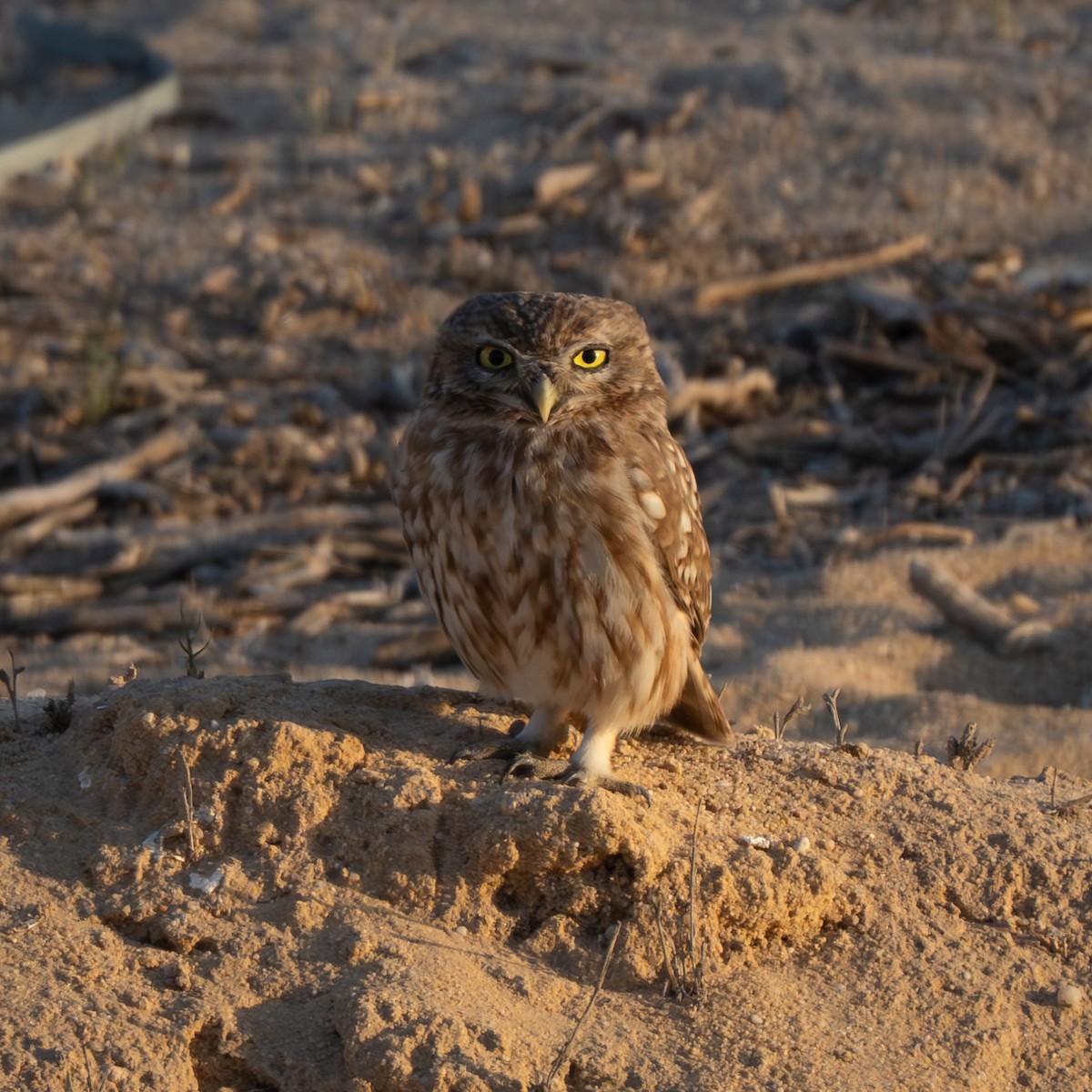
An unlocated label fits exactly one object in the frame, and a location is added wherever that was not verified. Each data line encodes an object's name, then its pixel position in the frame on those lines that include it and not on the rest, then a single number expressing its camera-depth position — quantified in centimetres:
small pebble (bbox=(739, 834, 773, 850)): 801
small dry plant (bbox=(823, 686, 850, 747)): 920
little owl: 848
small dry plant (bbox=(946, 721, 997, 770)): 952
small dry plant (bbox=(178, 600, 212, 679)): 916
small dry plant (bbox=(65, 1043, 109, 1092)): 634
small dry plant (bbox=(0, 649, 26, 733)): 880
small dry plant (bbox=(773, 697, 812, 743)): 965
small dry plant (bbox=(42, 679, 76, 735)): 874
